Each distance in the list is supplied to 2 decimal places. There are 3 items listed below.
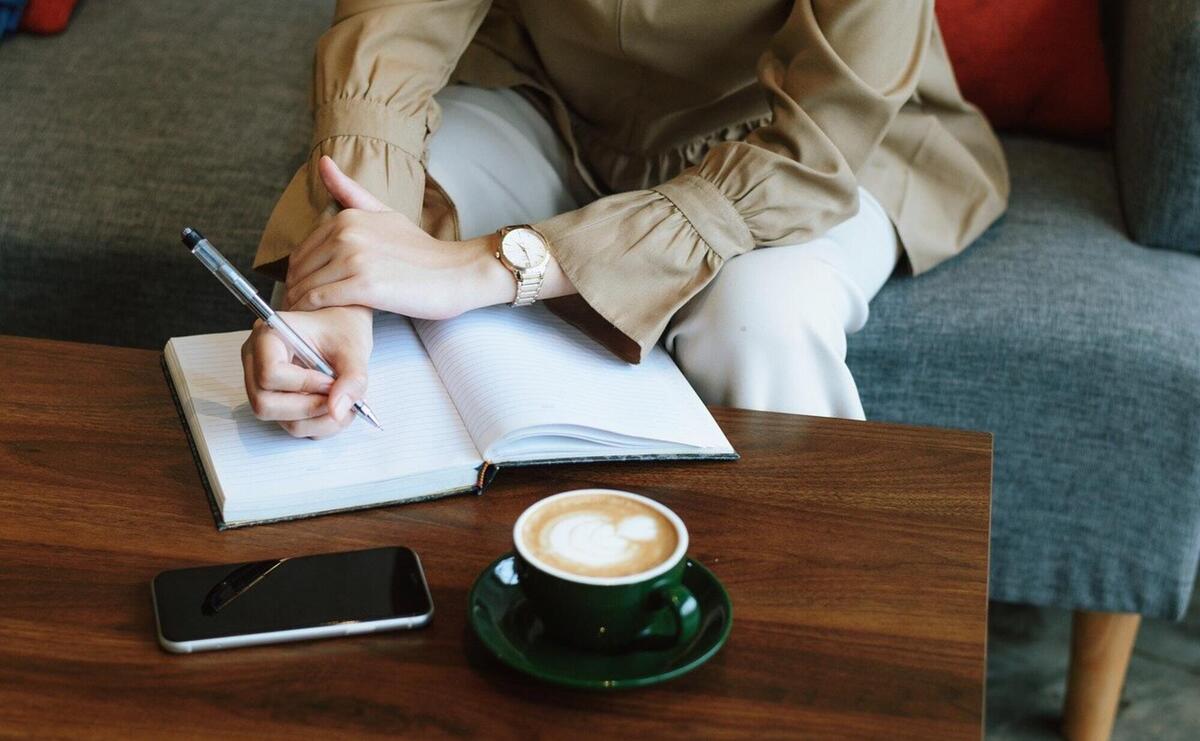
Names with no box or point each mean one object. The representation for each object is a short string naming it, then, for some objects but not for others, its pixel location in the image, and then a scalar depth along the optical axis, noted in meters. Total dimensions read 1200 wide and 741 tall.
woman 0.96
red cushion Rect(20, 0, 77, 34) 1.79
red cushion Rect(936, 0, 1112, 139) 1.59
